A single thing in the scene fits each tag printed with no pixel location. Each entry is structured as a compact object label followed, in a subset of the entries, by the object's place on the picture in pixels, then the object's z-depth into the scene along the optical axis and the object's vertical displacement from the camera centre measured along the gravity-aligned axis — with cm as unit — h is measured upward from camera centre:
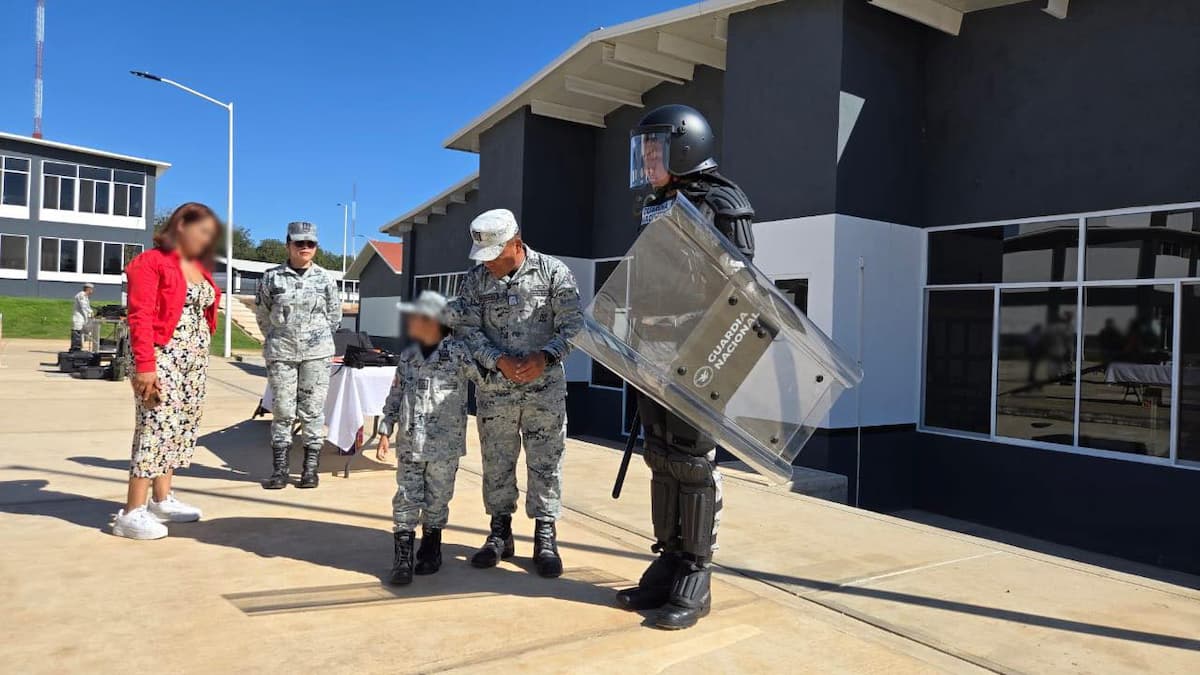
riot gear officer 339 -42
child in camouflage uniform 379 -43
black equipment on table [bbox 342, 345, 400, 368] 664 -17
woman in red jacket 426 -25
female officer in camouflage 576 -8
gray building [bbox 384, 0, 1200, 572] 712 +118
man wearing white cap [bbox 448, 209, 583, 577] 379 -11
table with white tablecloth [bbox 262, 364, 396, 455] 644 -50
